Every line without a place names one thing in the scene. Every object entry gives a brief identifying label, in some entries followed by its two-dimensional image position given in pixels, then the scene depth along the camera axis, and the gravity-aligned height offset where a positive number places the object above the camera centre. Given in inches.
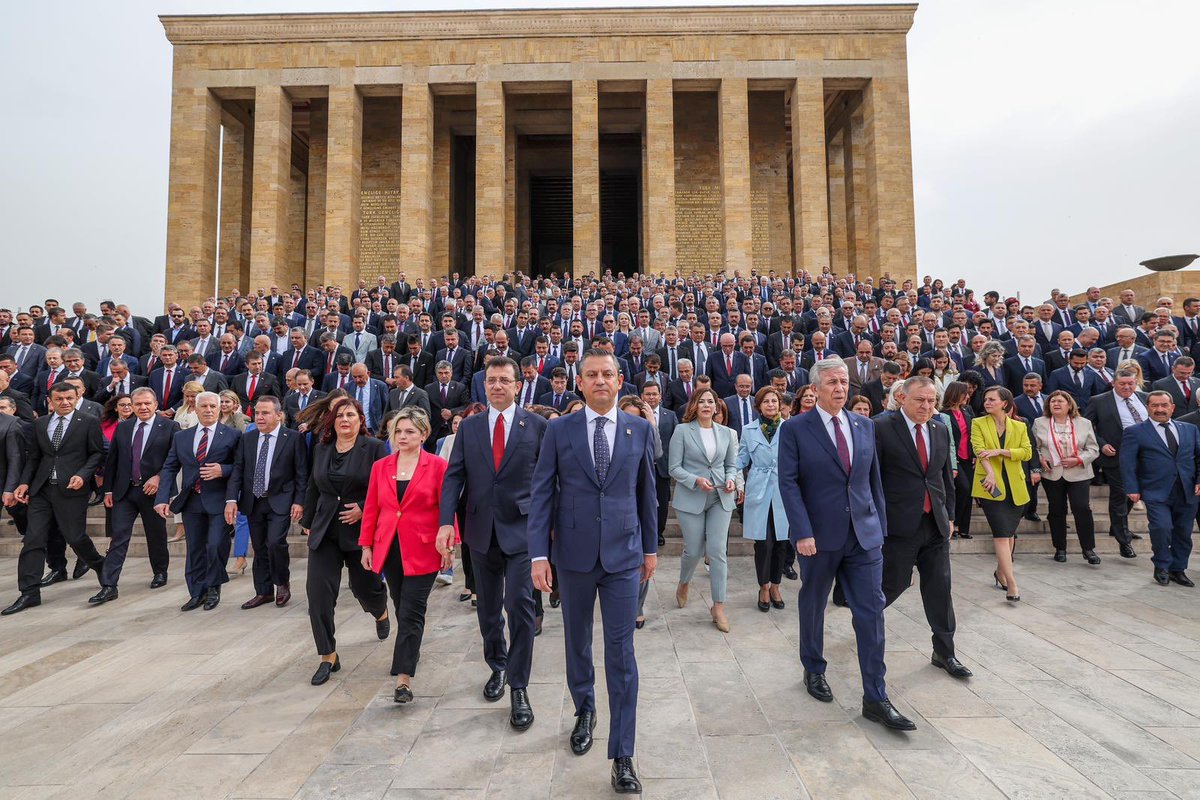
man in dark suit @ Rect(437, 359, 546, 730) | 142.5 -15.3
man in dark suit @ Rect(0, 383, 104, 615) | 237.9 -12.3
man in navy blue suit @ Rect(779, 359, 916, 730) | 137.2 -19.2
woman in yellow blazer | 211.8 -14.6
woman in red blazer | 148.8 -23.3
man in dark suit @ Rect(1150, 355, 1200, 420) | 297.7 +19.1
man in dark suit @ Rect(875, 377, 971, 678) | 154.1 -19.1
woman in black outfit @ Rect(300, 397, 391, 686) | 157.9 -21.6
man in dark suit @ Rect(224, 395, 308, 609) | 219.6 -18.1
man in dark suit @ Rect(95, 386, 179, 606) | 241.9 -15.1
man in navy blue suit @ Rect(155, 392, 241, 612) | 225.1 -22.8
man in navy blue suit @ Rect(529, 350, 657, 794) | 117.6 -16.8
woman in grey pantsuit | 202.4 -15.9
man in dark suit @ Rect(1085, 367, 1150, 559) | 274.2 -2.3
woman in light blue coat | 211.2 -26.2
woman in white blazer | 257.6 -13.5
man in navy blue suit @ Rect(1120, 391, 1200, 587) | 240.1 -20.9
